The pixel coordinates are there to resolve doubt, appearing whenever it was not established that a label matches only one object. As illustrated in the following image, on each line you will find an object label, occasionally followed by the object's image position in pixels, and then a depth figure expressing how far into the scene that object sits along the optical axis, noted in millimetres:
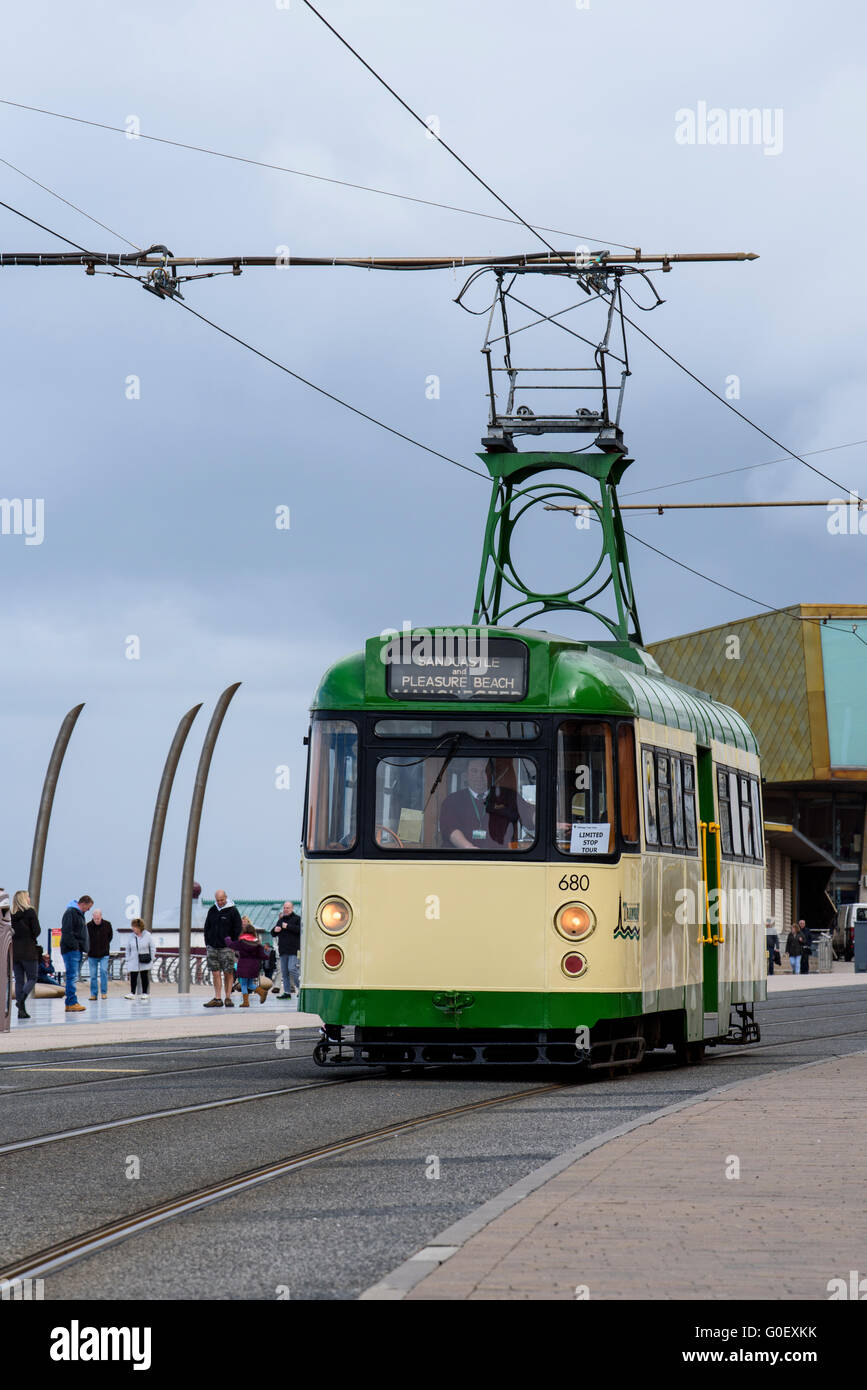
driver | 16172
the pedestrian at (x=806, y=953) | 62781
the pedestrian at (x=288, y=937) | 34844
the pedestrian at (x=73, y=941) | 32312
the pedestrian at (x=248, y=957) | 33781
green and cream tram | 15953
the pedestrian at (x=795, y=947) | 61522
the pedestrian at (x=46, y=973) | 42856
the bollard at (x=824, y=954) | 65188
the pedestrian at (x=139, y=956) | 35906
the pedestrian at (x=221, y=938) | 31953
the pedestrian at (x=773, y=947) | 63969
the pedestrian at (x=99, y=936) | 33281
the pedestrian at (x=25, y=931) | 27781
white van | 74875
